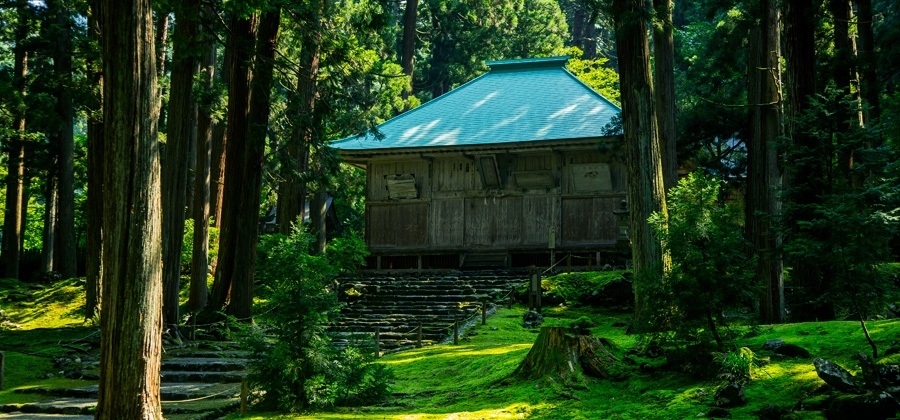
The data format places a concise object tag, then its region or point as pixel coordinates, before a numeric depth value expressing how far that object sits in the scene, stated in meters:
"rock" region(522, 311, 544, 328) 17.16
